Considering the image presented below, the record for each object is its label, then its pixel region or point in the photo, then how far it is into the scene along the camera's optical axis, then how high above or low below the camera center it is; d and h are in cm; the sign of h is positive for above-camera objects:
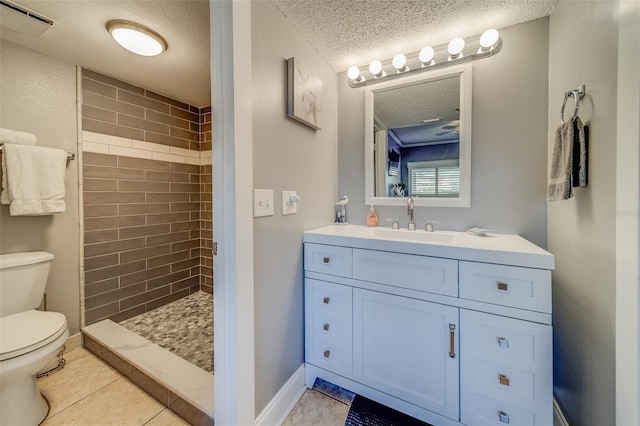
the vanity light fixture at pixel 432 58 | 143 +94
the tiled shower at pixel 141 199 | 193 +10
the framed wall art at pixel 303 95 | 132 +65
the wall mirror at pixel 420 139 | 156 +47
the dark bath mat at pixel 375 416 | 123 -107
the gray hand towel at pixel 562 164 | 100 +18
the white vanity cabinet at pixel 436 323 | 98 -54
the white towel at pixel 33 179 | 147 +19
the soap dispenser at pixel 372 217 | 179 -6
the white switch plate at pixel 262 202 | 111 +3
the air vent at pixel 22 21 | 126 +104
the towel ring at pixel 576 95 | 100 +46
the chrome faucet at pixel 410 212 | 168 -3
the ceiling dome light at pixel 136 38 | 141 +103
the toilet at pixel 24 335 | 111 -61
